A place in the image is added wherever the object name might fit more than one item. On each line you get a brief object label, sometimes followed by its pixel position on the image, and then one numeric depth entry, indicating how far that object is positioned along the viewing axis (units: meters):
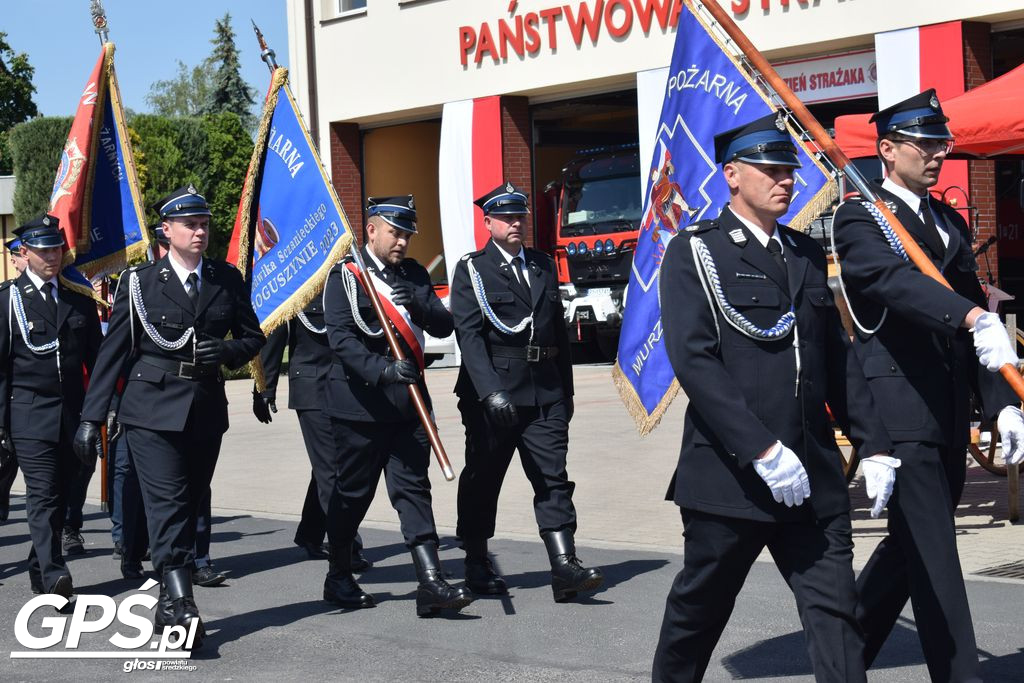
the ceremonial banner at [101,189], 9.28
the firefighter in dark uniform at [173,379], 6.75
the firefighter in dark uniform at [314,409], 8.51
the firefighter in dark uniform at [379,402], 7.16
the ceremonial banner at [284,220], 8.05
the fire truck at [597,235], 22.58
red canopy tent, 9.46
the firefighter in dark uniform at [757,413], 4.45
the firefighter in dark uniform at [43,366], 8.01
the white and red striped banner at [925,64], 19.73
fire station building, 20.12
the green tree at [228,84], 79.94
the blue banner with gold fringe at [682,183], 6.75
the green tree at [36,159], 29.95
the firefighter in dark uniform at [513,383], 7.37
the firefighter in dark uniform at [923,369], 4.87
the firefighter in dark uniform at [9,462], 8.47
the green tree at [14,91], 54.56
